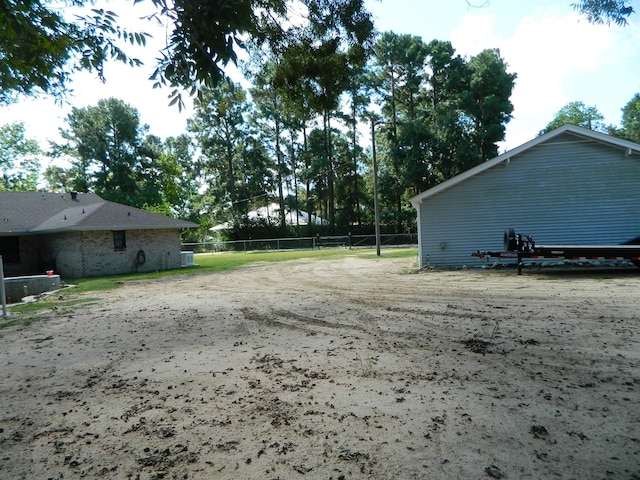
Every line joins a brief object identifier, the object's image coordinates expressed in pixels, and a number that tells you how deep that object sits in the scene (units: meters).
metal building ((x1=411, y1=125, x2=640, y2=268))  14.14
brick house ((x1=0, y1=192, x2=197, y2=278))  19.70
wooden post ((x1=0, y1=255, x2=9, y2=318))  9.31
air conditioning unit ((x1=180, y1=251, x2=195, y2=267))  23.92
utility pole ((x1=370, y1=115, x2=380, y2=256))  23.83
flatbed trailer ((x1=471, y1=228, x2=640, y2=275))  11.51
